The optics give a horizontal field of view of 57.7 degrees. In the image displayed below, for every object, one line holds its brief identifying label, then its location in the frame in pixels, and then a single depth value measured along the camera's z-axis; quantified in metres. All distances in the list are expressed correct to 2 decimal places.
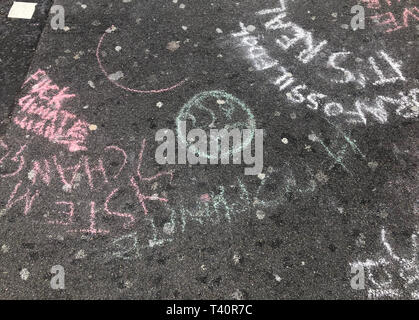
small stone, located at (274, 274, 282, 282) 2.29
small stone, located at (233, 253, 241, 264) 2.34
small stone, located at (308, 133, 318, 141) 2.80
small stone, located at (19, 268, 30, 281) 2.28
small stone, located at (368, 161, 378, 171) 2.68
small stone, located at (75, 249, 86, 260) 2.34
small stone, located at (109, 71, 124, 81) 3.08
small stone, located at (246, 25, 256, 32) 3.37
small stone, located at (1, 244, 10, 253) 2.35
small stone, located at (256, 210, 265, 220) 2.48
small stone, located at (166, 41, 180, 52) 3.26
